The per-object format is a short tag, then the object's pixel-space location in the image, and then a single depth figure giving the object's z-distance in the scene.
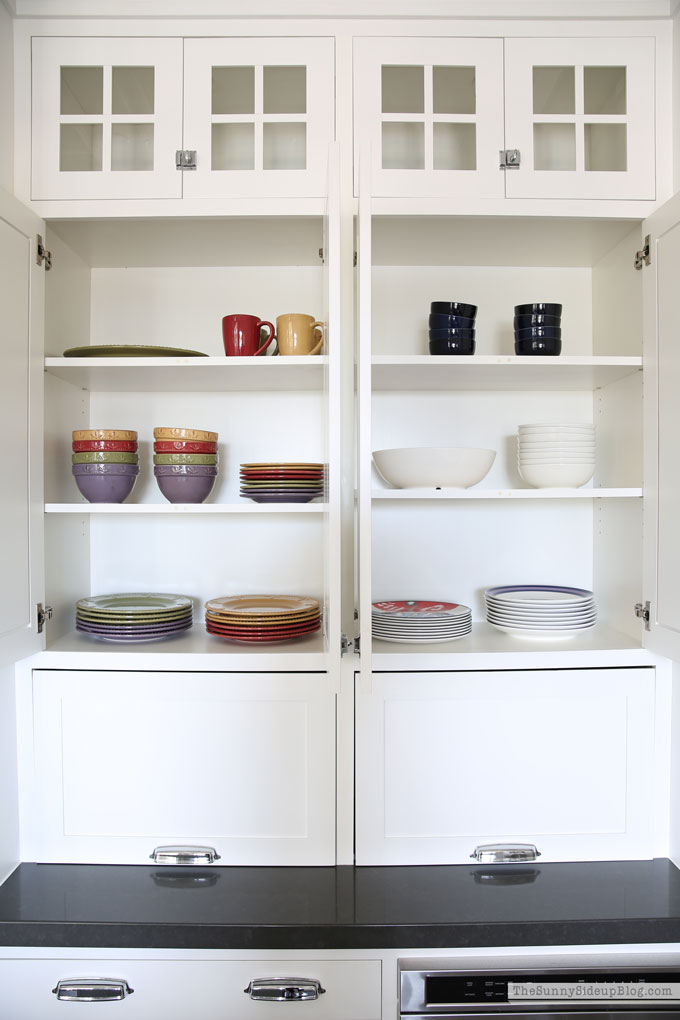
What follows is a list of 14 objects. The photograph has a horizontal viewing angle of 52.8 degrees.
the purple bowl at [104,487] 1.56
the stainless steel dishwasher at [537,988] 1.28
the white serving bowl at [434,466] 1.49
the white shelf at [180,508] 1.46
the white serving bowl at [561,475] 1.57
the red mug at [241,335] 1.57
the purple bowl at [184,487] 1.56
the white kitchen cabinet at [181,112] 1.48
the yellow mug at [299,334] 1.54
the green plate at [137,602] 1.62
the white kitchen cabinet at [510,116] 1.48
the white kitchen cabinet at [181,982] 1.29
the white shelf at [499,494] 1.45
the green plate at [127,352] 1.52
